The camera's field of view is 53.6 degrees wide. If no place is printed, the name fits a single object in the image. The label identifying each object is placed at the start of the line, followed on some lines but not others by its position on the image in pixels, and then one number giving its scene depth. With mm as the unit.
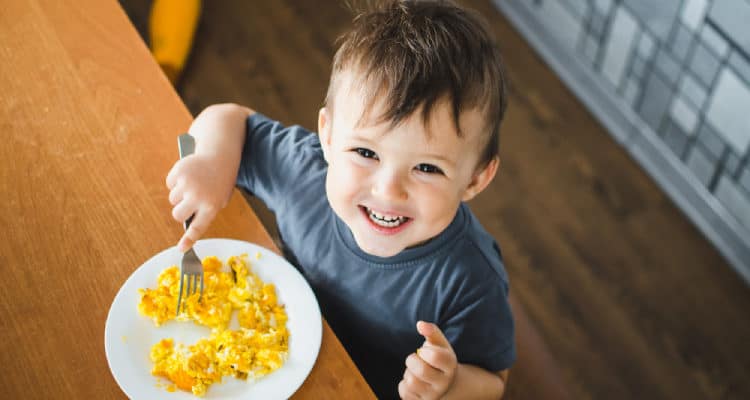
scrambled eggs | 796
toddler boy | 809
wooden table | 792
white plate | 783
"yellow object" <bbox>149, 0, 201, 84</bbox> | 2072
